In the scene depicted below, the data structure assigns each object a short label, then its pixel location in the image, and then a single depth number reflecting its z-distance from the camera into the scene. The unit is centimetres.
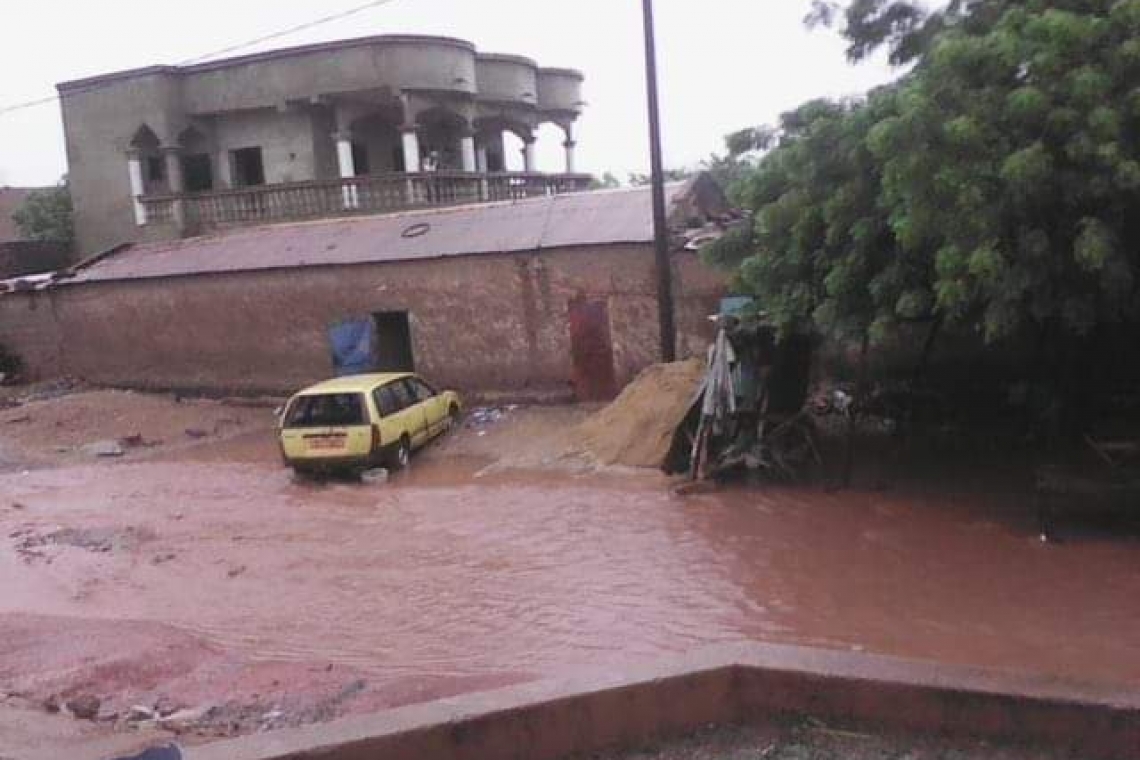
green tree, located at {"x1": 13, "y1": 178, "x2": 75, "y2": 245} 3158
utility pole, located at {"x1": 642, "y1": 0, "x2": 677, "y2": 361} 1480
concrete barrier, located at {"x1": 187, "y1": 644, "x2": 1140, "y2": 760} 406
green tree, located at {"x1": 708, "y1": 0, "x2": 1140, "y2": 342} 758
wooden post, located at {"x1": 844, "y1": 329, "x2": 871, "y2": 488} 1155
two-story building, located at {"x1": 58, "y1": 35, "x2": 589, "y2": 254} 2394
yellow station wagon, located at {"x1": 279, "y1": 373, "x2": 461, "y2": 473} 1418
